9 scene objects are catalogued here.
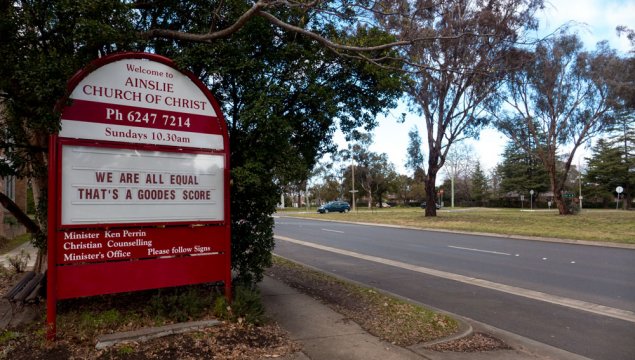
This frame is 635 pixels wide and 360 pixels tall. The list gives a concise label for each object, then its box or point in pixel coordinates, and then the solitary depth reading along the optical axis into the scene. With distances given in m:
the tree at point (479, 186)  98.81
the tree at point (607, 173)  74.62
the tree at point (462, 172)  103.56
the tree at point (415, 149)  43.88
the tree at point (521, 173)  85.00
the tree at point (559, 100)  34.94
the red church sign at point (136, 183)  5.01
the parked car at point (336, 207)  56.88
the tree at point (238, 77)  5.03
